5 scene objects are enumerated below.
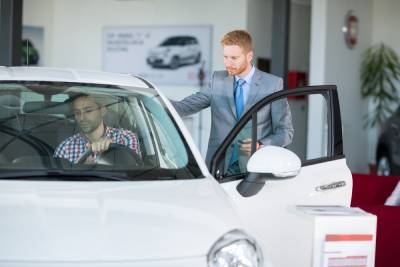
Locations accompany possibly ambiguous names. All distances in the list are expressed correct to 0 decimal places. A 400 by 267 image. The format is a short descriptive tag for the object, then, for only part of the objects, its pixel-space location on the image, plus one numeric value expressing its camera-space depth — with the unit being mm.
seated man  5273
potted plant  15829
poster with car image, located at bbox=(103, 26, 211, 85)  15285
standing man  6470
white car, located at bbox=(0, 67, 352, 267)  3972
